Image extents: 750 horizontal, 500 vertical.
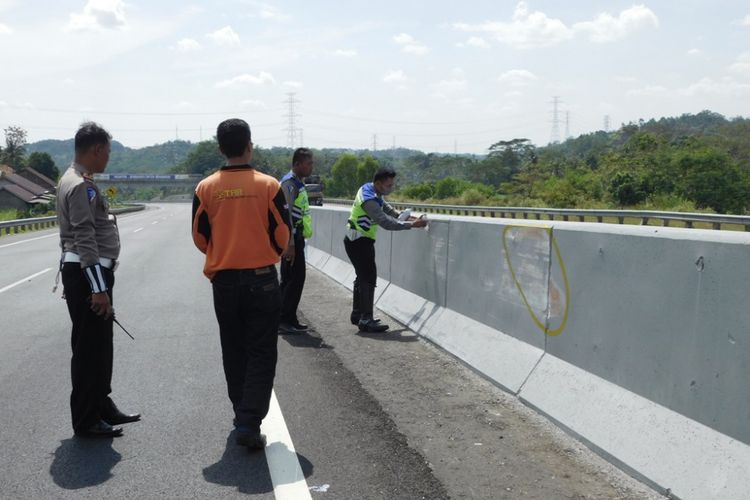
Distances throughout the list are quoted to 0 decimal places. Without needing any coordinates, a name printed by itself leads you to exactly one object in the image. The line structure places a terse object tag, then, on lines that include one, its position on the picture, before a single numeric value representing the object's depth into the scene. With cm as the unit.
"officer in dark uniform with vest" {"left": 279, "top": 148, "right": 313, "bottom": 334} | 847
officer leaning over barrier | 834
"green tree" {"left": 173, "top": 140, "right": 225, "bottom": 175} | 18760
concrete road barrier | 363
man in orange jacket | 472
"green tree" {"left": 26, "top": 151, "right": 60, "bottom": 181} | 13050
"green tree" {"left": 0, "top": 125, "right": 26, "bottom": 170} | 12812
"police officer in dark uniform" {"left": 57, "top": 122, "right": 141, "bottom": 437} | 477
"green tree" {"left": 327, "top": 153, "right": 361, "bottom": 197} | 12025
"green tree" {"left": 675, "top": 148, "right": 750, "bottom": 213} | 4369
